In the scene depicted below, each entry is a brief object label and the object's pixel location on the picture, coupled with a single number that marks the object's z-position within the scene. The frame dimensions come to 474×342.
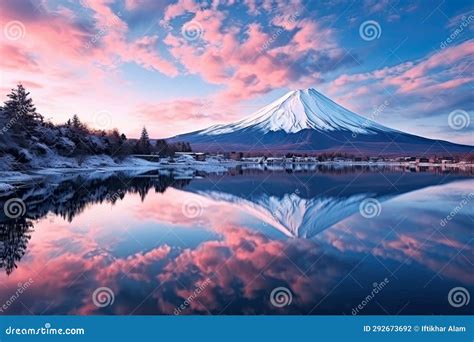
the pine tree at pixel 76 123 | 50.98
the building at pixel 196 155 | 70.41
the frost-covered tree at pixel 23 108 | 34.16
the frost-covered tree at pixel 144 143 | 60.19
